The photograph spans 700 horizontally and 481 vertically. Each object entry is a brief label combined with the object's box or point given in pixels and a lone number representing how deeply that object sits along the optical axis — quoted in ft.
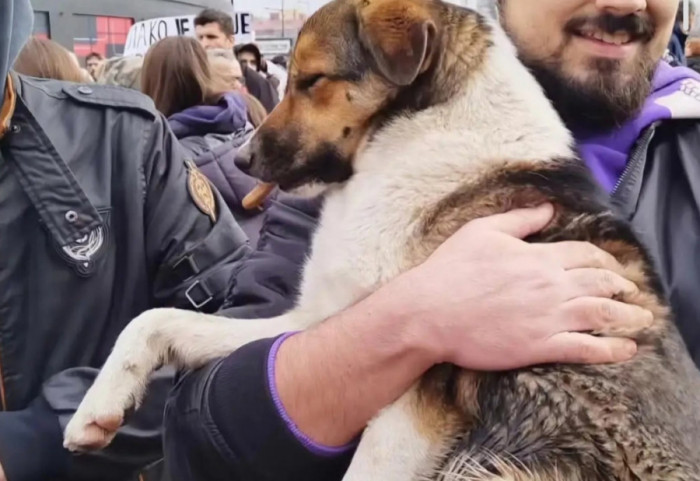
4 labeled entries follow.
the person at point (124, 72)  19.44
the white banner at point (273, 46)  46.14
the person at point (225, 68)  17.01
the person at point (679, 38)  11.07
